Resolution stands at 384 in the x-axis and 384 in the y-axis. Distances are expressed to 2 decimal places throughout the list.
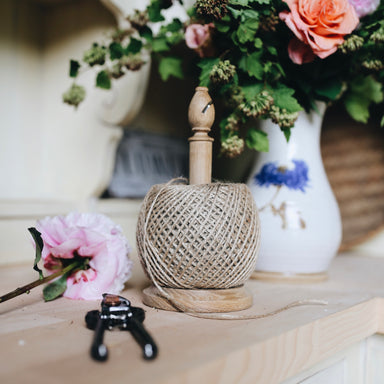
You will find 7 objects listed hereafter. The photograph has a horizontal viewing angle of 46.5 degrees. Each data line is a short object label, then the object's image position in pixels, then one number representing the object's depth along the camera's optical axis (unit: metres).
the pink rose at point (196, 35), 0.65
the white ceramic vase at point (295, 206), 0.67
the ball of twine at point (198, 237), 0.46
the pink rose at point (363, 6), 0.65
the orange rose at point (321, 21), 0.59
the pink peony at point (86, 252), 0.51
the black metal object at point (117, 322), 0.31
